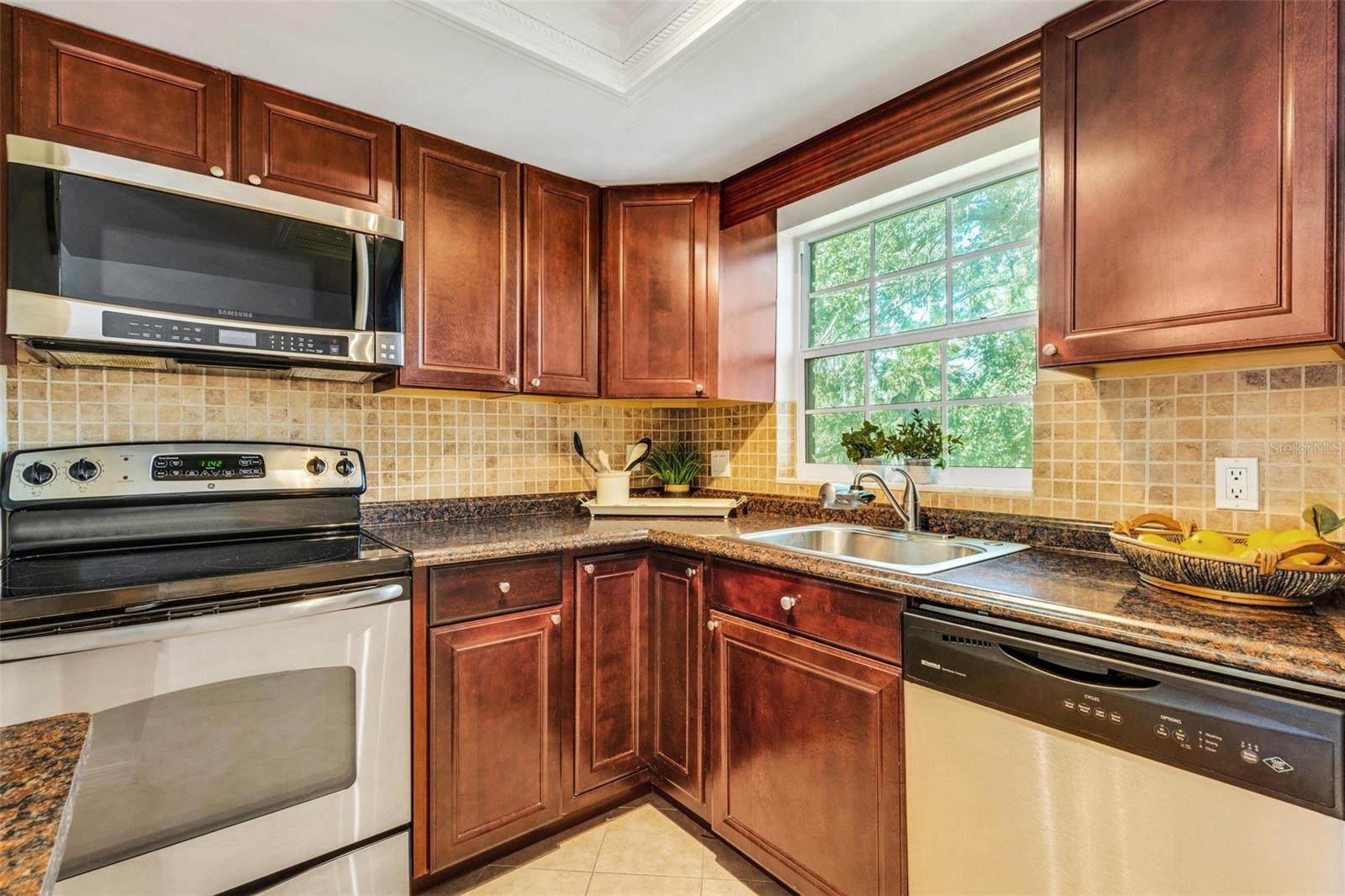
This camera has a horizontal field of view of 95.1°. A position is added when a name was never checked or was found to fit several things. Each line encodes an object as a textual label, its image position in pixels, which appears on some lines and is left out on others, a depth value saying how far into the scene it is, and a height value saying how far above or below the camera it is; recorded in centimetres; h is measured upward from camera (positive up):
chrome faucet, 185 -17
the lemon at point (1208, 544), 111 -19
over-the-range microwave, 137 +43
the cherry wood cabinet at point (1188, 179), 109 +52
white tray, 231 -24
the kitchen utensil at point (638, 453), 252 -4
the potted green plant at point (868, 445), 199 -1
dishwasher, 87 -54
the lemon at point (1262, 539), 109 -18
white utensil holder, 238 -17
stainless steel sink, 164 -31
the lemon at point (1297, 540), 102 -17
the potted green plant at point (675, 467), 270 -11
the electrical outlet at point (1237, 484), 135 -10
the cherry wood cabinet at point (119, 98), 141 +85
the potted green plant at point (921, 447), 192 -2
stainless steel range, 120 -48
